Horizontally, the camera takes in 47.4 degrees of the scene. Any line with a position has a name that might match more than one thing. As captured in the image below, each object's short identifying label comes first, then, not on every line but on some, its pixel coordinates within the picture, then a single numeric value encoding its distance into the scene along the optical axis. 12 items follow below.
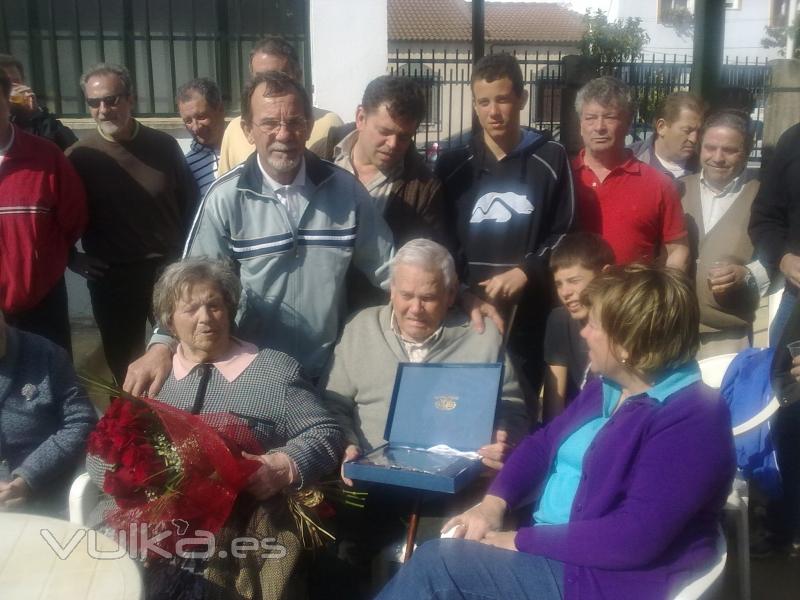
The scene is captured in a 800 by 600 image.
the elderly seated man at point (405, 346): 3.10
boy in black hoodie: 3.55
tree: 30.38
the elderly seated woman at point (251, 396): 2.72
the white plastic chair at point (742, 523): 2.83
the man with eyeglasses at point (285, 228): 3.13
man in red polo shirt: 3.68
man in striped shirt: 4.55
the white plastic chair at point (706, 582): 2.21
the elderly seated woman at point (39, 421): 3.04
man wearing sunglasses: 4.10
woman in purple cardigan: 2.16
